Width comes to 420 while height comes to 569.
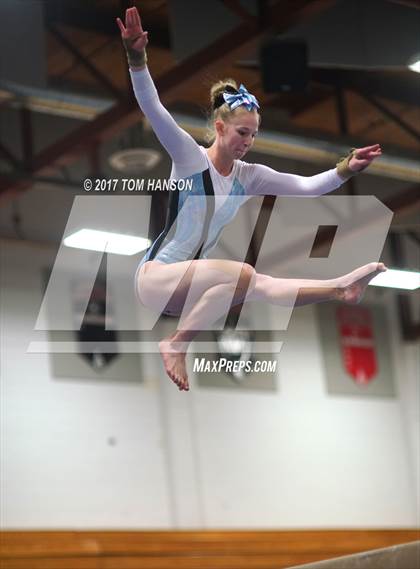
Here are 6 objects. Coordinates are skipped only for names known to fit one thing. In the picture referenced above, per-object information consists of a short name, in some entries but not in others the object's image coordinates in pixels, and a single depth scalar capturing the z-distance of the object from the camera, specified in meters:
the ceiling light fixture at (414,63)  17.20
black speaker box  17.52
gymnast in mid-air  8.47
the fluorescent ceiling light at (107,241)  13.38
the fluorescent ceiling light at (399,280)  9.92
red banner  28.02
